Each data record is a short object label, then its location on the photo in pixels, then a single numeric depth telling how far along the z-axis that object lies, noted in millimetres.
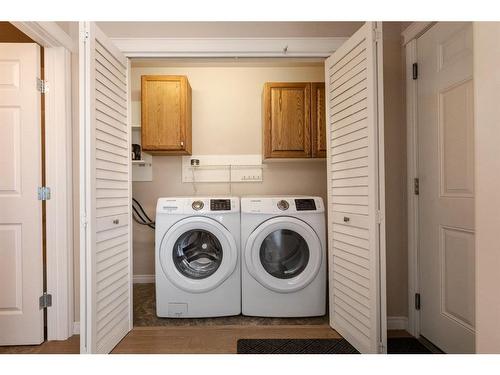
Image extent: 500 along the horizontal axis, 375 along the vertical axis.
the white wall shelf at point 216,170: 3002
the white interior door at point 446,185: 1489
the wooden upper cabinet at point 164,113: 2545
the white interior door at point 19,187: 1783
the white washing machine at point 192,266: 2088
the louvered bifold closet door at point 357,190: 1527
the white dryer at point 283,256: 2109
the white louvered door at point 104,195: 1438
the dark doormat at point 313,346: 1736
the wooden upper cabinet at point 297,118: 2580
